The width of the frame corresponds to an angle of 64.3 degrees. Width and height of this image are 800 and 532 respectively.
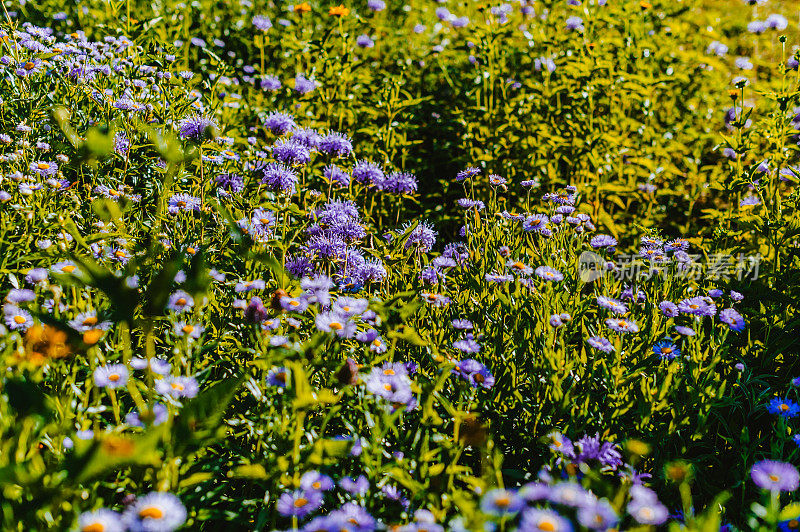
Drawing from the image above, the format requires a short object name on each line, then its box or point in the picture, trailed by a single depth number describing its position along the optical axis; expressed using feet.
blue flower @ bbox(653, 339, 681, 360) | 6.63
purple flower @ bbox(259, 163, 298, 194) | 8.14
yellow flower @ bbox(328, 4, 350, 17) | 12.25
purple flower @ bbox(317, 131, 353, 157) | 9.59
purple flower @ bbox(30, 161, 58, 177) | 7.83
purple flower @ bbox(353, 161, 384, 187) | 9.50
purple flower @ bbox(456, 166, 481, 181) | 9.53
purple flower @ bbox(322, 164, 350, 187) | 9.59
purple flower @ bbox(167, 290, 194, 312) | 5.76
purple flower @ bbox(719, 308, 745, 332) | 6.98
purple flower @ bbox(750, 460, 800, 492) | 4.54
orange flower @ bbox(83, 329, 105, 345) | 4.88
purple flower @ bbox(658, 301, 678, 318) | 7.10
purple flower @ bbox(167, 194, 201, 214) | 7.92
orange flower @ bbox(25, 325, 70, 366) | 4.77
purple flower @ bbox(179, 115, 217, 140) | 8.32
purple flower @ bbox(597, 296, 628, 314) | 6.88
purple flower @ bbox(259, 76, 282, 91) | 11.63
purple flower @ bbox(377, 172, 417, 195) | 9.68
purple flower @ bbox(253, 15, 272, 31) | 13.61
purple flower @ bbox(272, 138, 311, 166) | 8.46
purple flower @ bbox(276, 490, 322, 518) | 4.47
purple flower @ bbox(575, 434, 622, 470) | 5.24
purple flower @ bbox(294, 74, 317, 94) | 11.11
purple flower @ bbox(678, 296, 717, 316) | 7.10
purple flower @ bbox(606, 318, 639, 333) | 6.59
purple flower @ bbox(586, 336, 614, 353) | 6.28
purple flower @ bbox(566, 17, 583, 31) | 12.66
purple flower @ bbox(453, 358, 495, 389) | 5.65
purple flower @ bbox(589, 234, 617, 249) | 8.63
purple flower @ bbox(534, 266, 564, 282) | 7.13
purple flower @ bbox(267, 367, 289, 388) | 5.12
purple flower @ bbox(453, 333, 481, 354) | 6.07
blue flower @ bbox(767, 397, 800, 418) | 6.34
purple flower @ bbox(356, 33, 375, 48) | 13.43
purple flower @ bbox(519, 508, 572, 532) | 3.45
